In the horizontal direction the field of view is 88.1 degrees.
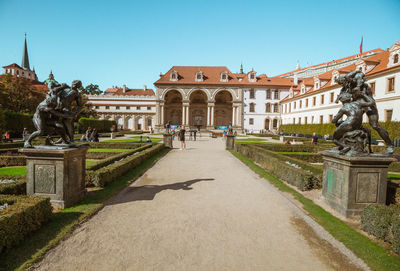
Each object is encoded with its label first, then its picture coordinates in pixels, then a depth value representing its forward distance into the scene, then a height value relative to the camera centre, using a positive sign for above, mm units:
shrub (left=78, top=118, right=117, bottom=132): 36219 -22
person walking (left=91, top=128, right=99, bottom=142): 18873 -1150
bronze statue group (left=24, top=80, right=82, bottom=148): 4855 +211
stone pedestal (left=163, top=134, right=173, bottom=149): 18172 -1340
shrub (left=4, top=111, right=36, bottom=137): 24094 -77
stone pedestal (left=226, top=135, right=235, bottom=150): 18016 -1257
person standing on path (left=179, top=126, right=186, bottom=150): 16781 -877
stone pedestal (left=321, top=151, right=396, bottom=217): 4461 -1110
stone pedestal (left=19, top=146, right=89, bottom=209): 4699 -1195
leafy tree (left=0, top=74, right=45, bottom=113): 31953 +4318
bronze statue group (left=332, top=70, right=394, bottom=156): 4668 +339
